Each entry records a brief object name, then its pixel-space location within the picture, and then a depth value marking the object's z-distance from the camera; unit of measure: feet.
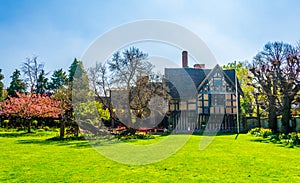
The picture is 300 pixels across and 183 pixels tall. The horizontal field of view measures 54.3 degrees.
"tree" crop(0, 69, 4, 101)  124.36
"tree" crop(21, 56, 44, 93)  120.88
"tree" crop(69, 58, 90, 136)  70.03
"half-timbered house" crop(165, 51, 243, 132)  92.58
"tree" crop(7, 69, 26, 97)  132.16
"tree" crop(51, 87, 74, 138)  65.13
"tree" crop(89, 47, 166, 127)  67.62
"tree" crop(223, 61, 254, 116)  118.11
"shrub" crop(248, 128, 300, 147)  49.27
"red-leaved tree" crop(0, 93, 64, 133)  88.02
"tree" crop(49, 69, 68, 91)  146.21
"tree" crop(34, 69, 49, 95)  135.44
